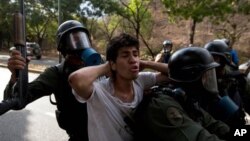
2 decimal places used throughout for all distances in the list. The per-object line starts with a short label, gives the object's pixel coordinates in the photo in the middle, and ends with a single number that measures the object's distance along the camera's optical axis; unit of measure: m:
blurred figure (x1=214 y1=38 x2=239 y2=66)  5.17
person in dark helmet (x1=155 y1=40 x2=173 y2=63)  5.88
